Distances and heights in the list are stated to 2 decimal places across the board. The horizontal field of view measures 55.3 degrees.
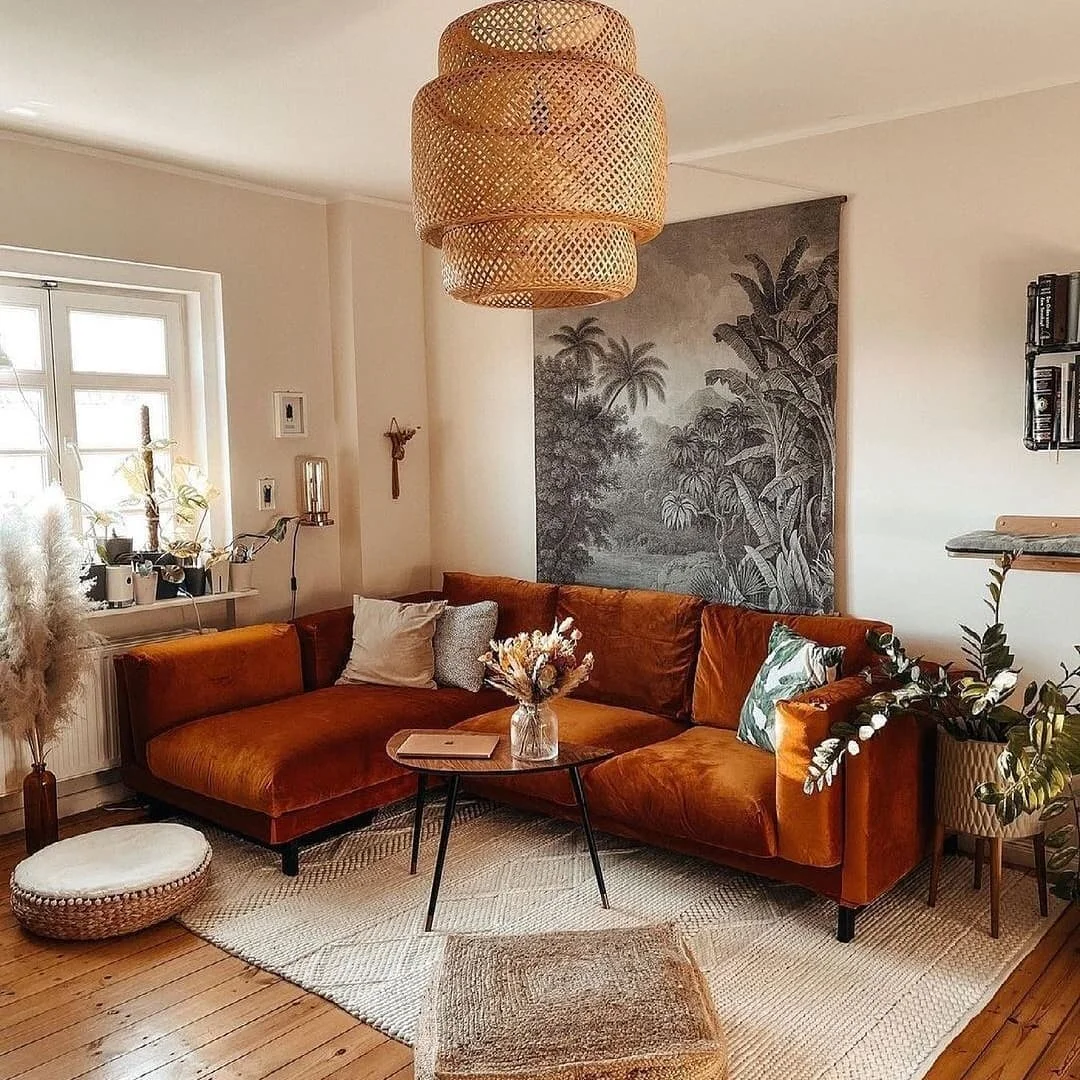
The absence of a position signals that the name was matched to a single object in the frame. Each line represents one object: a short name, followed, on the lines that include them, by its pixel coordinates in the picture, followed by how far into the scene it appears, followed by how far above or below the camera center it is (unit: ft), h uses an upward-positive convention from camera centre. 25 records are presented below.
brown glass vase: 11.66 -3.77
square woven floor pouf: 6.68 -3.75
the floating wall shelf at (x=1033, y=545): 9.63 -0.85
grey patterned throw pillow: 14.15 -2.43
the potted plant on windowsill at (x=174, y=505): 13.70 -0.44
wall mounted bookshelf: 10.20 +0.93
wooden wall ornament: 16.28 +0.33
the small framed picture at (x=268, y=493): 15.10 -0.32
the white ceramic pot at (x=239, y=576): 14.55 -1.47
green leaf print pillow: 10.99 -2.34
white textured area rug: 8.41 -4.53
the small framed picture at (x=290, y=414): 15.20 +0.84
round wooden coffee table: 9.96 -2.91
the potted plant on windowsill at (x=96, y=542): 13.30 -0.88
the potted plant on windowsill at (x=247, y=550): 14.56 -1.12
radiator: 12.72 -3.27
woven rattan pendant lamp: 6.42 +2.03
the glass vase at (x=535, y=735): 10.25 -2.68
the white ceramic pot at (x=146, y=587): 13.43 -1.49
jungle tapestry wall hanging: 12.67 +0.58
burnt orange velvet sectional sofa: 9.70 -3.12
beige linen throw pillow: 14.16 -2.44
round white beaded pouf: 9.75 -3.93
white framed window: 12.85 +1.17
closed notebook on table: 10.29 -2.83
